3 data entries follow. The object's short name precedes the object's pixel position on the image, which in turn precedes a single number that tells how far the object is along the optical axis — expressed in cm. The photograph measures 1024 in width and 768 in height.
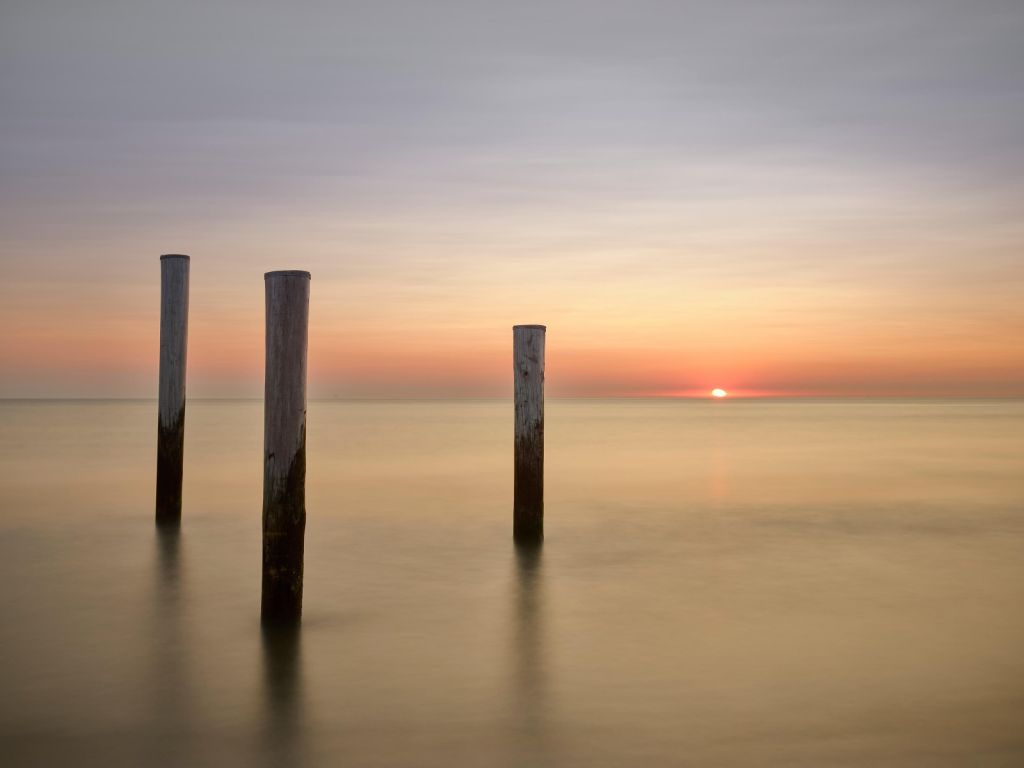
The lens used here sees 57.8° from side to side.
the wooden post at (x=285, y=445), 617
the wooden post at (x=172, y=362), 1008
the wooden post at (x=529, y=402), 928
